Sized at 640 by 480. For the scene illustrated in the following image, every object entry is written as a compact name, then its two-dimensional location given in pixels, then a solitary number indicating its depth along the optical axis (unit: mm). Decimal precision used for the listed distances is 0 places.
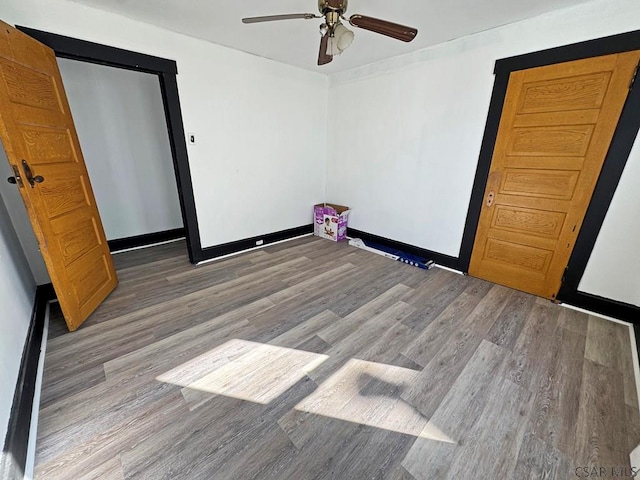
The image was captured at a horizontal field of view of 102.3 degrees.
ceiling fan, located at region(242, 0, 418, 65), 1471
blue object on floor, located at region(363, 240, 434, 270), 3102
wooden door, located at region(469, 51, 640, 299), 1994
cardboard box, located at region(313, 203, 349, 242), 3906
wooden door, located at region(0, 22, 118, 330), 1608
